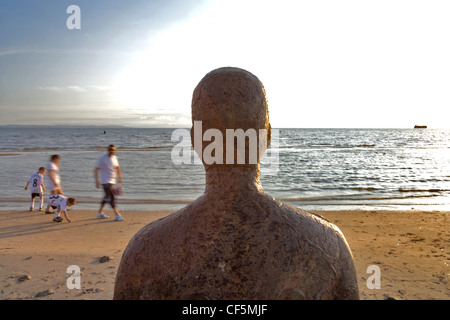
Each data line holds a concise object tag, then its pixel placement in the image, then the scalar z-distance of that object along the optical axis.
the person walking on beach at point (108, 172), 9.53
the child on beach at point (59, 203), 9.80
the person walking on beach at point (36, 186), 11.07
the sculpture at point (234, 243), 1.96
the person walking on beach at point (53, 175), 10.10
